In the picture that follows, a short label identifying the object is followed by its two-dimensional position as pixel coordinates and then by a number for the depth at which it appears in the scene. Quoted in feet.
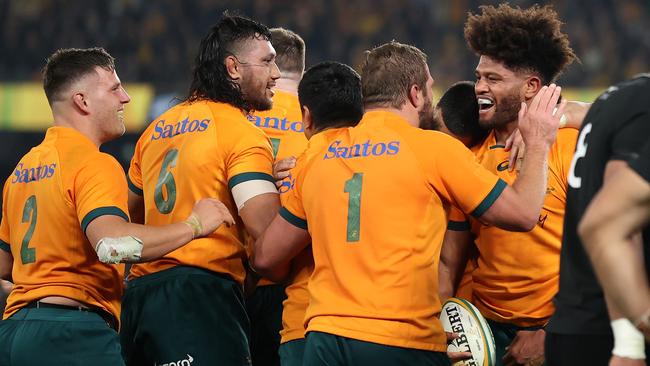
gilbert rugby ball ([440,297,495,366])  30.68
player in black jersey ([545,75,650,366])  21.08
